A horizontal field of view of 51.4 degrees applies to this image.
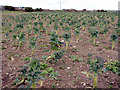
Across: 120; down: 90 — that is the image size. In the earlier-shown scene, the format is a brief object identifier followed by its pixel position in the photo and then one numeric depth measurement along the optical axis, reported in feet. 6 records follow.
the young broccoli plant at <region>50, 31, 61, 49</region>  22.07
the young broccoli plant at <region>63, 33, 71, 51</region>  20.41
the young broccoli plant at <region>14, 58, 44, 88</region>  10.57
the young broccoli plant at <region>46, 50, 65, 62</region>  16.03
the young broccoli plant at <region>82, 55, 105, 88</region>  11.47
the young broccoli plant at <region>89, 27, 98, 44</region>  23.68
